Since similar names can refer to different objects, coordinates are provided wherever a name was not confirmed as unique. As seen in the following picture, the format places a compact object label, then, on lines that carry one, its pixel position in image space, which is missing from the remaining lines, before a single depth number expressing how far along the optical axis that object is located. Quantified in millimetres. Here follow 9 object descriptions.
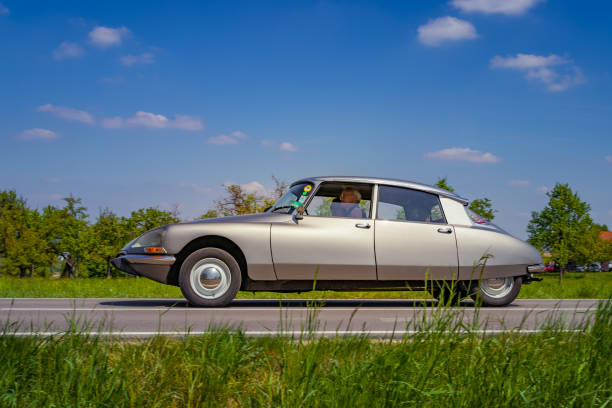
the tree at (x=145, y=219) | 51938
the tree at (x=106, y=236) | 53094
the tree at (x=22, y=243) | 56594
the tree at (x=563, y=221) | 55562
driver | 7727
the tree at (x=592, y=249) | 57950
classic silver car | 7328
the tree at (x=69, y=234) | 54875
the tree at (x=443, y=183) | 32200
